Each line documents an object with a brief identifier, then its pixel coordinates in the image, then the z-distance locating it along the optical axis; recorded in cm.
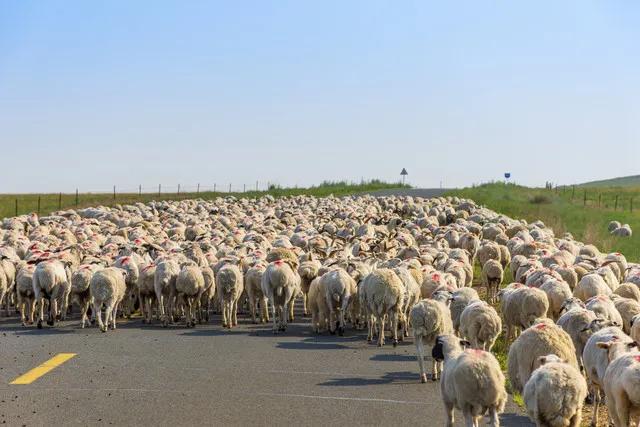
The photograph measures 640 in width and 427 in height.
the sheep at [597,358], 1276
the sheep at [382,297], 1945
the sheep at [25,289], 2255
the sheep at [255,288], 2306
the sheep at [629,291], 1944
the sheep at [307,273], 2453
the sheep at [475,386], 1131
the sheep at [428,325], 1596
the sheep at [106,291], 2136
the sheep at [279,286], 2173
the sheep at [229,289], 2238
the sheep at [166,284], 2272
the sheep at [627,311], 1659
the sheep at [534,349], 1259
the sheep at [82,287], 2223
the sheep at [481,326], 1539
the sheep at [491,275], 2614
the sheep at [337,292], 2095
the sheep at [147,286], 2314
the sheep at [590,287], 1980
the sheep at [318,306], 2130
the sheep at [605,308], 1563
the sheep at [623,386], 1073
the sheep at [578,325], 1450
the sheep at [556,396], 1058
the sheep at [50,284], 2212
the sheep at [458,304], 1759
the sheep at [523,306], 1714
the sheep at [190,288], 2242
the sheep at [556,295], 1844
